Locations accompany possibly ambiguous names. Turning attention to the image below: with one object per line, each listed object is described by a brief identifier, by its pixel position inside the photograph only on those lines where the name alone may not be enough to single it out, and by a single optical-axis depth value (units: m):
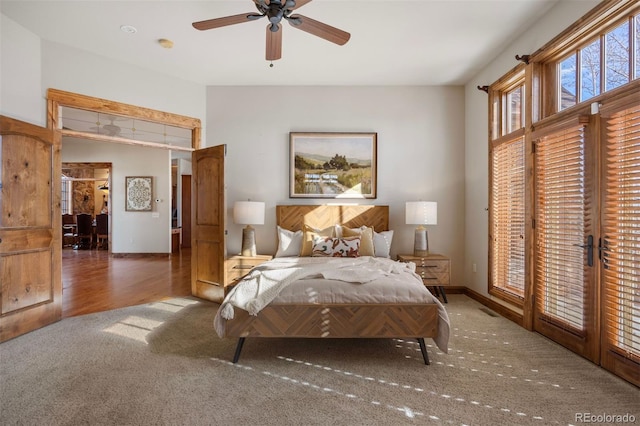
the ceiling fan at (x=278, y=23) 2.35
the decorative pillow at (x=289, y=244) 4.48
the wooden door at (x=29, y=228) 3.15
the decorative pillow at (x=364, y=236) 4.28
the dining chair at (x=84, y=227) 9.39
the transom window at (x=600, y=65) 2.40
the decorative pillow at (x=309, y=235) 4.31
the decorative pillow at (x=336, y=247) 4.10
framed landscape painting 5.00
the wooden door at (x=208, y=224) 4.39
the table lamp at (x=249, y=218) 4.51
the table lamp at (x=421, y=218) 4.49
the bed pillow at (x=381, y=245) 4.42
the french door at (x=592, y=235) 2.30
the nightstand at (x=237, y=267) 4.36
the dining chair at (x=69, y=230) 9.94
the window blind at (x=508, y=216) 3.69
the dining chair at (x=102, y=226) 9.21
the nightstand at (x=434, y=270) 4.37
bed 2.61
